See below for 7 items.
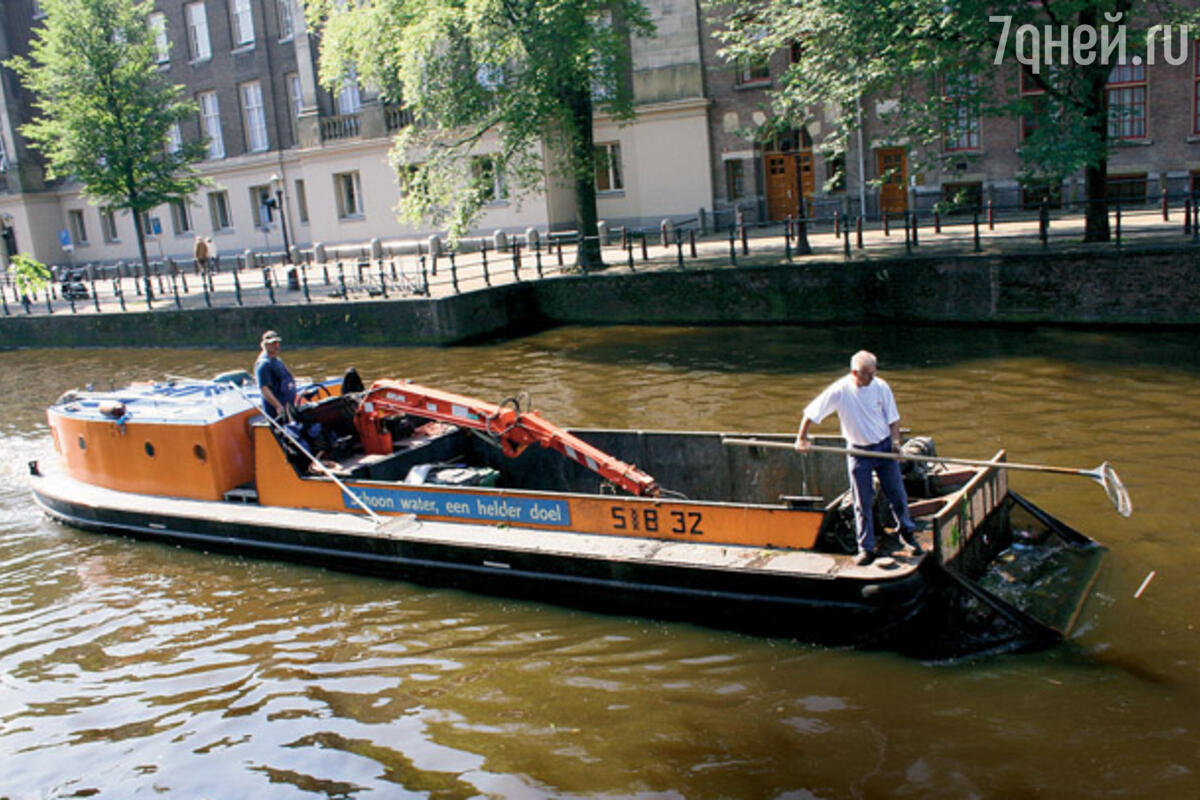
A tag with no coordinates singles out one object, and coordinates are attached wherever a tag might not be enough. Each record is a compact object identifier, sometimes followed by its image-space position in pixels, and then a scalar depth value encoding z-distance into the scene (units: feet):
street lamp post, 116.29
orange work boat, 25.90
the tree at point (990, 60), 62.23
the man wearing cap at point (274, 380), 35.65
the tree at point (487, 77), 77.10
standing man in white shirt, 25.68
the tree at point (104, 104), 105.70
